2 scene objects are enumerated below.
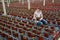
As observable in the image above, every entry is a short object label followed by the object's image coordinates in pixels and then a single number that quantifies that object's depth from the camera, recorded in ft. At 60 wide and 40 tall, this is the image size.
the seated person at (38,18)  8.17
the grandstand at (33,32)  5.55
